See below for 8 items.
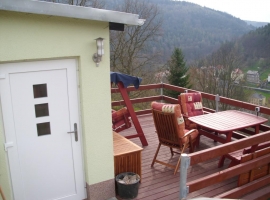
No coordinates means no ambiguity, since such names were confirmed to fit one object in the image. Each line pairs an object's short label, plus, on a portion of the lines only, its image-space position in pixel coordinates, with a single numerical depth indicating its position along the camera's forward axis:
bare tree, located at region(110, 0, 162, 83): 16.64
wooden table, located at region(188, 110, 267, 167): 4.63
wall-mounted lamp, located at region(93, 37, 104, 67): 3.12
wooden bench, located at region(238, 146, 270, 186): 3.78
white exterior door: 2.97
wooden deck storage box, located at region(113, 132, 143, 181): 3.90
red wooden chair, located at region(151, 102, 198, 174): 4.28
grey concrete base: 3.58
